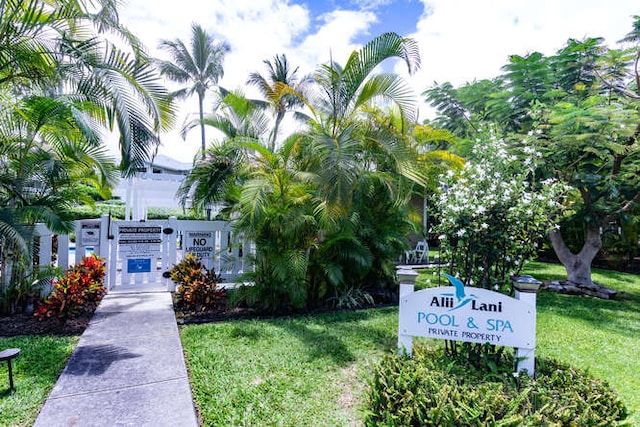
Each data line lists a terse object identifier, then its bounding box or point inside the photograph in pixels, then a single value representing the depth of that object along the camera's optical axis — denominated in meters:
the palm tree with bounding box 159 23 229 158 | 18.91
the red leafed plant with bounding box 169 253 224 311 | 5.76
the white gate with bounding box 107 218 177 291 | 6.70
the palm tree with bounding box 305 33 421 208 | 4.78
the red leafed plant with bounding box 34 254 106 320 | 4.93
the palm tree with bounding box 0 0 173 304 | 4.33
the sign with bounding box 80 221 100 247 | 6.46
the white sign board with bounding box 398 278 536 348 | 2.84
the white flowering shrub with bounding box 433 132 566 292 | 3.07
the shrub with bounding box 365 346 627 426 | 2.22
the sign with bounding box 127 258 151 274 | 6.87
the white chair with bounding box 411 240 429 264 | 12.40
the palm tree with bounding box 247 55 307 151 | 17.72
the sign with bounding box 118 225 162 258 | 6.73
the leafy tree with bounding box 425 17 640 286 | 6.68
